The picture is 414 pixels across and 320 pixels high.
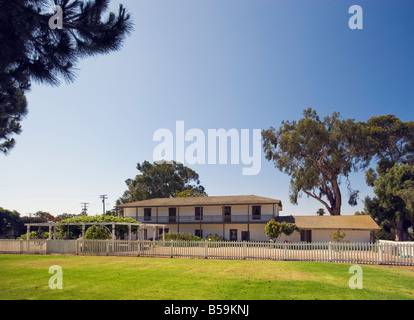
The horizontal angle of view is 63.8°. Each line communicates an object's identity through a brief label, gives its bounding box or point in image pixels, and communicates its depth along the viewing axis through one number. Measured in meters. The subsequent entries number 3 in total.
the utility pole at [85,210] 70.31
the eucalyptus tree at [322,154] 44.16
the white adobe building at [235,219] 35.62
